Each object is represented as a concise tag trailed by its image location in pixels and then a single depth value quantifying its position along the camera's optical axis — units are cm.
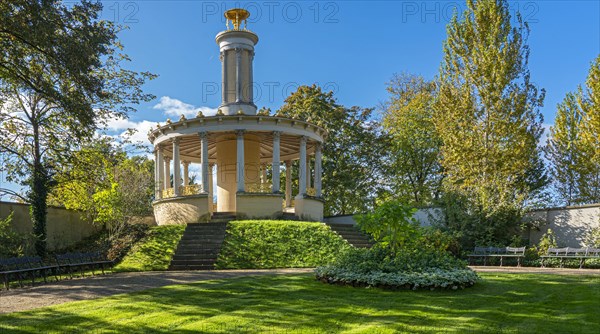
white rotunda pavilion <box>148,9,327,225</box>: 2561
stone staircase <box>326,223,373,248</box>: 2186
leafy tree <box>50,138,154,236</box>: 1945
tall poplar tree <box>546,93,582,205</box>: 3350
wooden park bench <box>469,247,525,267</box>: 1990
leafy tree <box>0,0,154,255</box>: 1300
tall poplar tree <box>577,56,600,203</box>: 2791
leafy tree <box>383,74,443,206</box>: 3541
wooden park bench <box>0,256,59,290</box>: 1413
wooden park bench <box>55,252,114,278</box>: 1662
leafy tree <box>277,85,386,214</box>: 3597
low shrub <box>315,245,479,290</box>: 1161
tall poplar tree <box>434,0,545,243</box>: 2570
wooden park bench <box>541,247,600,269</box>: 1831
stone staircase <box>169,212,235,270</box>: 1877
